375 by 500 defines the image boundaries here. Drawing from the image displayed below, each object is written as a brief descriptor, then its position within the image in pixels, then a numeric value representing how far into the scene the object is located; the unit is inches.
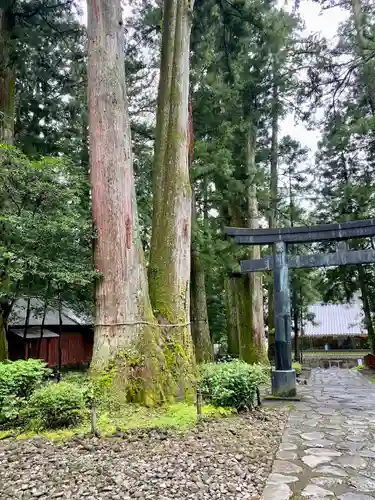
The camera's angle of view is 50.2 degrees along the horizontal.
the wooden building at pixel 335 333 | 1088.2
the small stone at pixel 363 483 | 123.9
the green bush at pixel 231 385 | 217.0
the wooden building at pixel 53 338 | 554.9
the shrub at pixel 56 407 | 175.0
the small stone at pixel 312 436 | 185.8
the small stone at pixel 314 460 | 148.3
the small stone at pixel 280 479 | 130.4
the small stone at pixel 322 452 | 159.9
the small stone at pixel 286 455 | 155.1
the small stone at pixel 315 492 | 119.3
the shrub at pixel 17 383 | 187.5
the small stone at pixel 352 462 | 145.2
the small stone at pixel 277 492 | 117.5
